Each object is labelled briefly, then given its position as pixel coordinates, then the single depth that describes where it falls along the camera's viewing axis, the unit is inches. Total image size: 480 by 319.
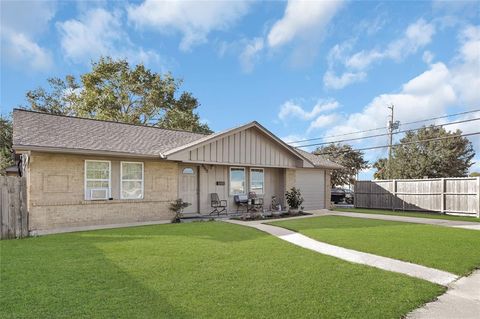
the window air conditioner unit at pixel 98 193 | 466.6
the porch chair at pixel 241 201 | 645.9
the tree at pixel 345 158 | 1640.0
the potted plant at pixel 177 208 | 536.2
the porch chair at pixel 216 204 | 611.3
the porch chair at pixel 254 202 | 643.5
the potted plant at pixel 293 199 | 679.1
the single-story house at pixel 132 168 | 427.5
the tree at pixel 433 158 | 1157.7
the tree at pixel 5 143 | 1055.0
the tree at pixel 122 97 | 1143.0
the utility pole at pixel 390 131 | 1192.2
